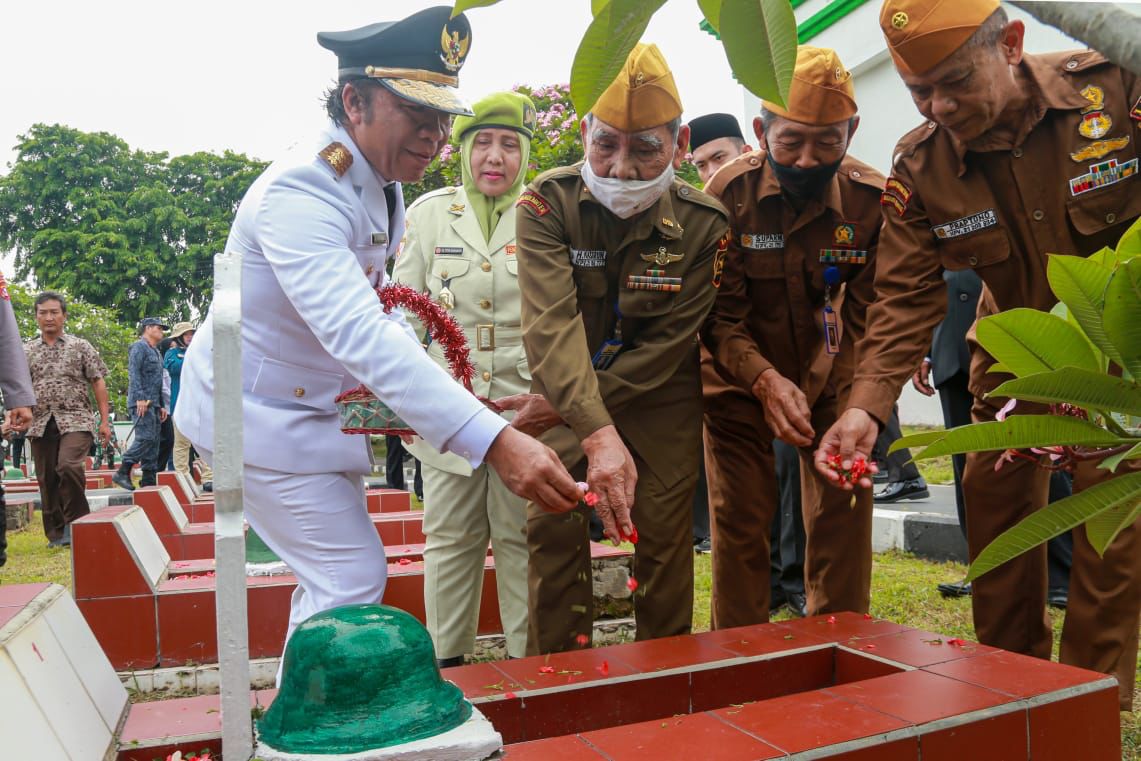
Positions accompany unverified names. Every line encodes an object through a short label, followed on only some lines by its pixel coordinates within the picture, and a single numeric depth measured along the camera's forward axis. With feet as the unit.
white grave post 4.52
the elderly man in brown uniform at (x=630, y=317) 9.29
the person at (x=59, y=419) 24.40
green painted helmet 4.98
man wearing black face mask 10.51
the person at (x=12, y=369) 16.69
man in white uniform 6.34
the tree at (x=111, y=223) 111.34
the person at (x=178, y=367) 33.68
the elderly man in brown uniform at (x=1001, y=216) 8.46
